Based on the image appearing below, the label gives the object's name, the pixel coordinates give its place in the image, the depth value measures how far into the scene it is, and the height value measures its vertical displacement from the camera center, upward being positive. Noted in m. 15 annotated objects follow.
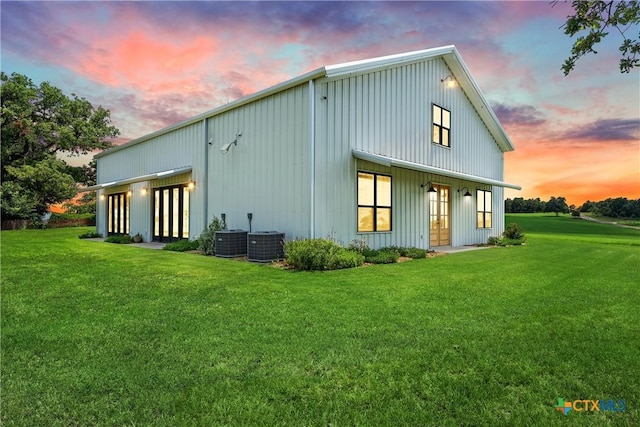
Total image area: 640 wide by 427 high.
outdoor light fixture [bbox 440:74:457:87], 13.28 +5.30
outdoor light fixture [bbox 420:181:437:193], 12.27 +1.05
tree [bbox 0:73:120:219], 24.58 +5.82
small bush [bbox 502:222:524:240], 16.28 -0.66
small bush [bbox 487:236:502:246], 14.84 -0.99
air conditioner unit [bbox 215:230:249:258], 9.86 -0.75
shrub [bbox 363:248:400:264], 8.70 -1.00
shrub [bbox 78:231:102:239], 18.30 -1.02
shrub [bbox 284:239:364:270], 7.50 -0.85
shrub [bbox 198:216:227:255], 10.60 -0.64
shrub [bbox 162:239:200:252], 11.53 -0.98
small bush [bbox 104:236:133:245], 15.12 -1.01
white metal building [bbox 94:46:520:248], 9.29 +1.91
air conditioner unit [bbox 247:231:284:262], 8.83 -0.76
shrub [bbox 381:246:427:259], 9.79 -0.99
